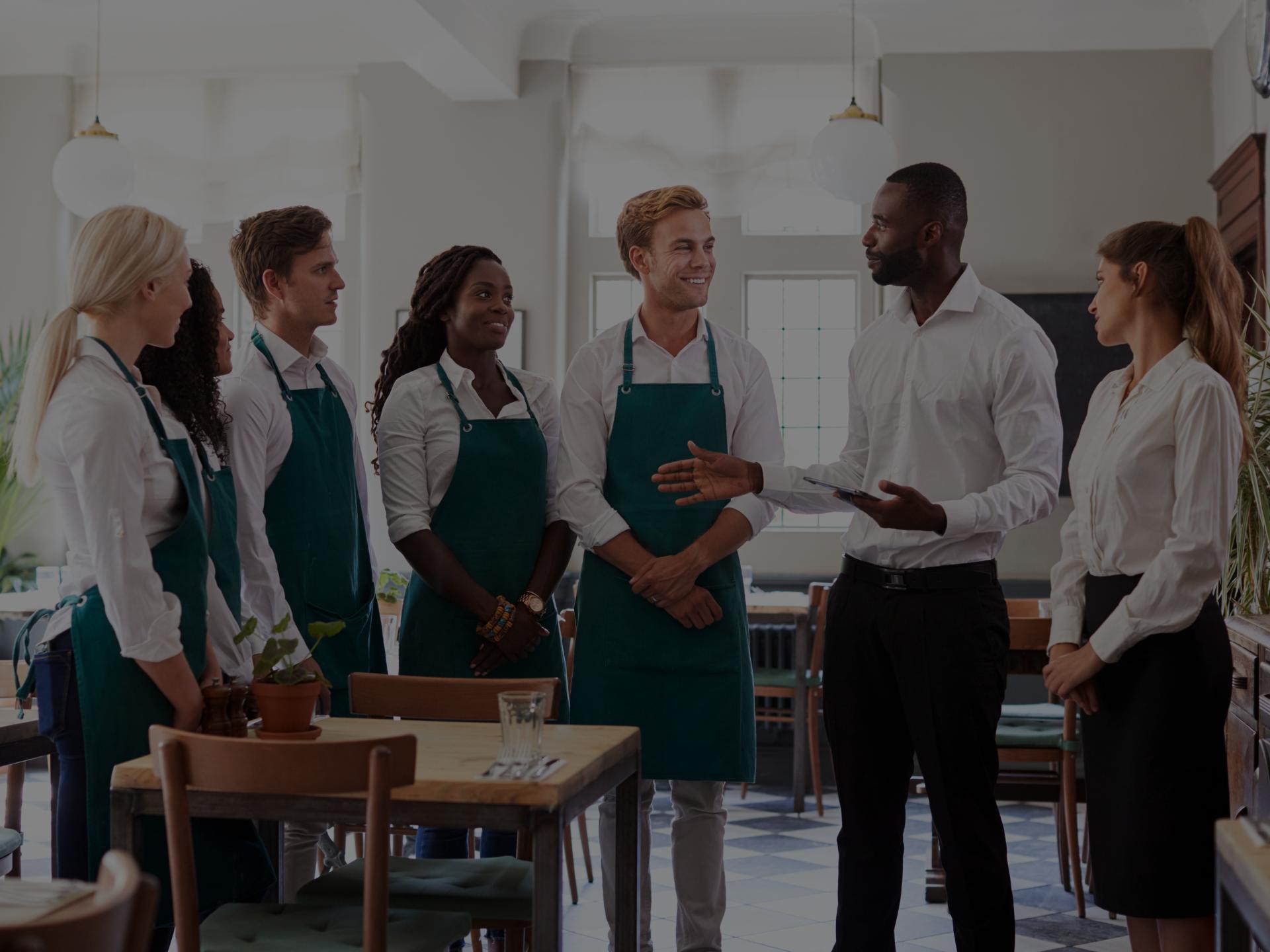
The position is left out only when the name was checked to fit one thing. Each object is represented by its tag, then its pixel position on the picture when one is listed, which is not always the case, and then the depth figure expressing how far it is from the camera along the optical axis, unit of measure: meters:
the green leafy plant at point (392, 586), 5.23
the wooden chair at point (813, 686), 5.84
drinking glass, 2.03
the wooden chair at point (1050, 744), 3.94
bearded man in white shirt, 2.45
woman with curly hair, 2.51
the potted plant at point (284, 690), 2.15
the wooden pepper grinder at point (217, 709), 2.21
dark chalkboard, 6.71
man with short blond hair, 2.91
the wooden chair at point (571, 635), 4.53
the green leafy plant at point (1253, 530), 3.41
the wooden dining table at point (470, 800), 1.89
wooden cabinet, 2.88
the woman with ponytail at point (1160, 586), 2.30
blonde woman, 2.17
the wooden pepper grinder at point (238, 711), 2.23
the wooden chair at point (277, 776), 1.85
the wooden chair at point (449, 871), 2.42
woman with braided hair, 3.00
